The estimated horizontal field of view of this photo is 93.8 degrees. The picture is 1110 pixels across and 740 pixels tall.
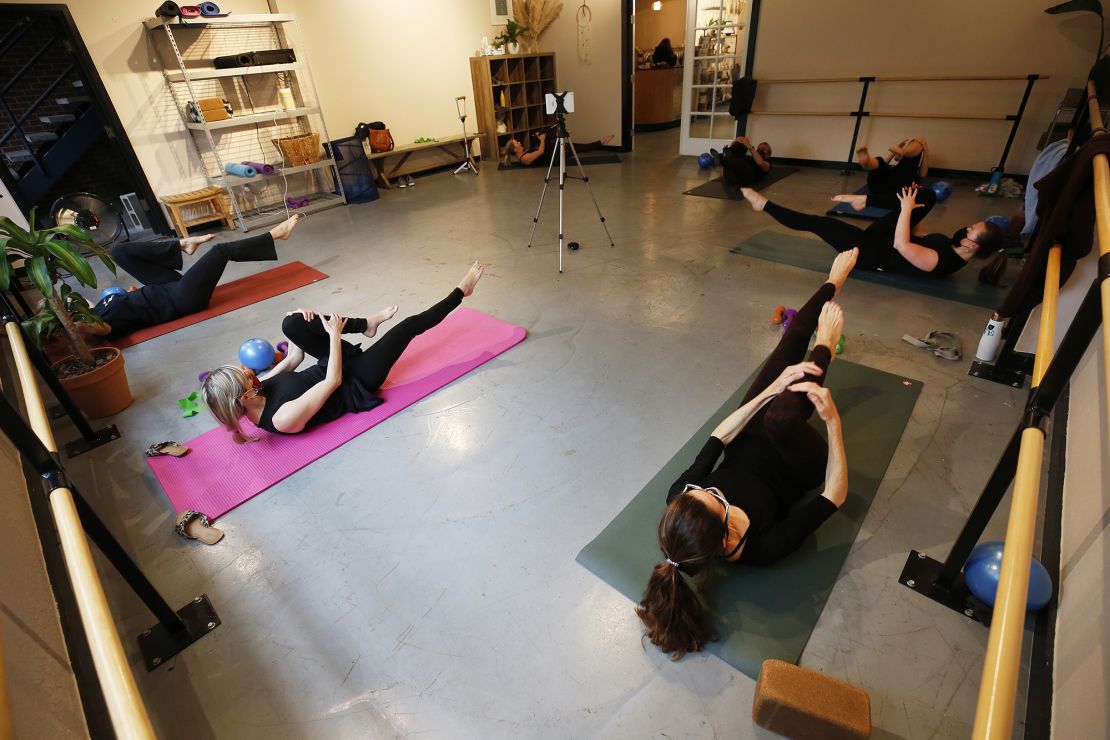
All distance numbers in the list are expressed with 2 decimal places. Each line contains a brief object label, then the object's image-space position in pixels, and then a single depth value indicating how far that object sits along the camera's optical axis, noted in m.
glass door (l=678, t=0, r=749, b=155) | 6.72
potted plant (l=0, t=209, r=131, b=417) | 2.51
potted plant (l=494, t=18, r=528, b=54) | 7.81
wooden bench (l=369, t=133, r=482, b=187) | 7.36
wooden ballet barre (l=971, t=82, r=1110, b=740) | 0.71
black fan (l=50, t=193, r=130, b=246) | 4.62
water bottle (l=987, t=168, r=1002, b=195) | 5.27
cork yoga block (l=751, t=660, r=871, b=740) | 1.34
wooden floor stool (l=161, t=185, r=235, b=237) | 5.53
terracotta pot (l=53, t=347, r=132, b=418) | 2.80
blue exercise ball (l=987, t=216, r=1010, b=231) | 4.00
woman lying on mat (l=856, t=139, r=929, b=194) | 4.65
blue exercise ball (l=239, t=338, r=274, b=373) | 3.22
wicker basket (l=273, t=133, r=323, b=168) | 6.05
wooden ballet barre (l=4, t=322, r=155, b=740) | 0.77
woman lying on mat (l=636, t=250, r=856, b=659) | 1.48
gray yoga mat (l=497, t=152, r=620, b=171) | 7.82
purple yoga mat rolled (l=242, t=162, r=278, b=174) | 5.80
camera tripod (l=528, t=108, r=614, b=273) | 4.08
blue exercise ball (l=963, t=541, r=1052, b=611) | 1.56
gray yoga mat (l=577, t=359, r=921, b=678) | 1.66
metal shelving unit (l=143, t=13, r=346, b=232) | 5.38
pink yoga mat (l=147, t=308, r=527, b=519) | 2.39
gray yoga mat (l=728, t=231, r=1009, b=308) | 3.55
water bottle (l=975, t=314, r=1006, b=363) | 2.71
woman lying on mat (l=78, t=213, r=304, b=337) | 3.77
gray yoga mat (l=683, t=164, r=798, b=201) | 5.94
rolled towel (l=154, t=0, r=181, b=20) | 4.80
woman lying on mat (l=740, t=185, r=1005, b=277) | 3.33
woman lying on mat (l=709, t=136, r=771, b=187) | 6.07
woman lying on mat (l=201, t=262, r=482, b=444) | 2.34
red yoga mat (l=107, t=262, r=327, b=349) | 3.84
